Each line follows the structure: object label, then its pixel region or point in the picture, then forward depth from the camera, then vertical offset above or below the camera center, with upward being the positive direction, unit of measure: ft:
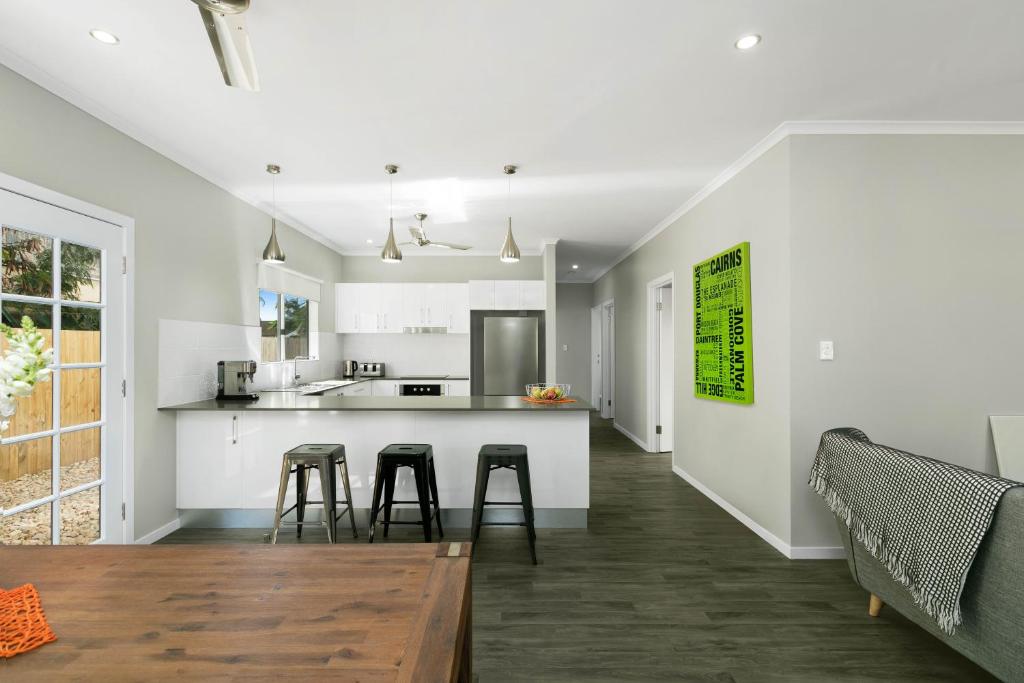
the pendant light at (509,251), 12.60 +2.54
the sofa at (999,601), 4.96 -2.68
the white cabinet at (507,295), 20.20 +2.24
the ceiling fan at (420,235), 15.55 +3.77
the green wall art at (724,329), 11.33 +0.48
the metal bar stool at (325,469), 10.02 -2.44
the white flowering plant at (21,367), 3.32 -0.08
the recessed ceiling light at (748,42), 6.97 +4.35
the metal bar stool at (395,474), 10.13 -2.59
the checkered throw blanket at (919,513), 5.29 -2.03
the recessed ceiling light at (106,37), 6.90 +4.47
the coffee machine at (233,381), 12.31 -0.70
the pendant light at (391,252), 12.89 +2.60
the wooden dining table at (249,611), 2.68 -1.67
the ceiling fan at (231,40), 4.90 +3.34
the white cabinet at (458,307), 20.75 +1.82
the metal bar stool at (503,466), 9.86 -2.45
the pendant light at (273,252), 12.33 +2.50
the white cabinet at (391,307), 20.97 +1.86
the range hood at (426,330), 20.76 +0.87
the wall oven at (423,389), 20.21 -1.56
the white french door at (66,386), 7.59 -0.55
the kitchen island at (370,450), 11.23 -2.25
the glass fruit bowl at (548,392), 12.03 -1.06
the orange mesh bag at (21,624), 2.73 -1.56
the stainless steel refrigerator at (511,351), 20.04 -0.04
